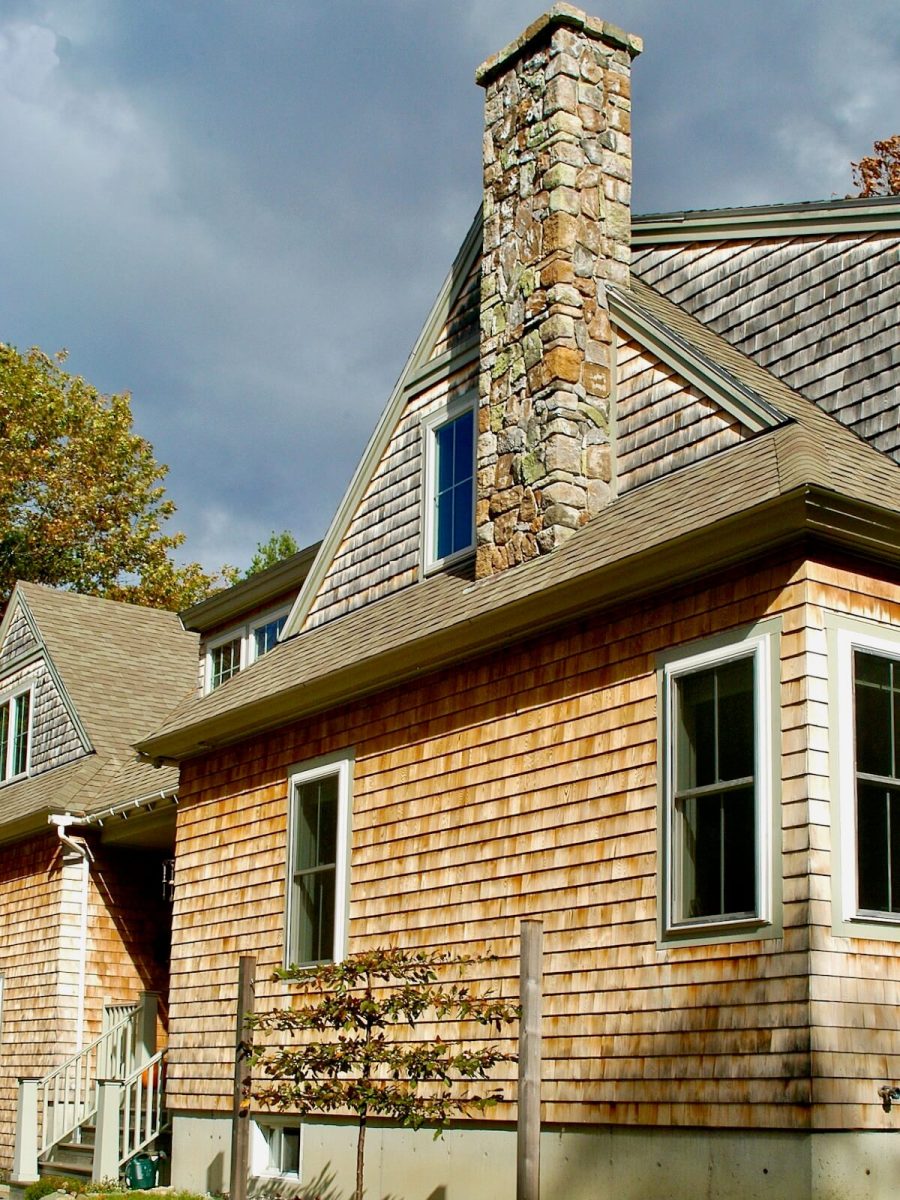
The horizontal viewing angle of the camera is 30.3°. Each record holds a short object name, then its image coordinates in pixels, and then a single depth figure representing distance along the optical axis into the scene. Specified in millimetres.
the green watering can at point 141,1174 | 15750
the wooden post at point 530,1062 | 9141
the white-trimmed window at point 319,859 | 13516
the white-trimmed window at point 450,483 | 14242
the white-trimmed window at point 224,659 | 20375
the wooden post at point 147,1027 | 18469
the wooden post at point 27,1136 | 17547
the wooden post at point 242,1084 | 11438
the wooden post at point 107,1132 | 15852
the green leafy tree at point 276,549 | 48094
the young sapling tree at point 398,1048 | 10625
